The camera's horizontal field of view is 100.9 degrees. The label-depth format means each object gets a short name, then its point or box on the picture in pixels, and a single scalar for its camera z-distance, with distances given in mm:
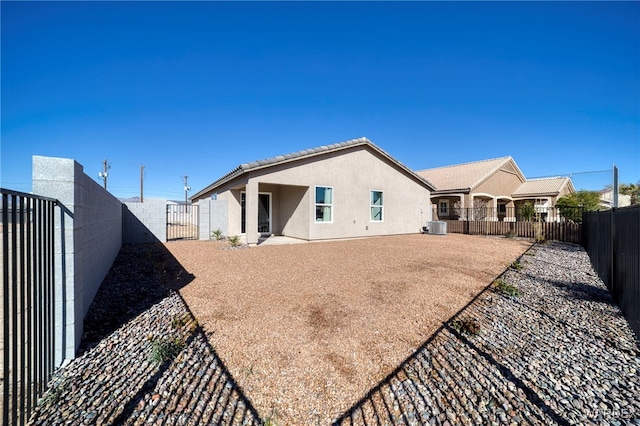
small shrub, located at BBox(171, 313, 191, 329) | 3571
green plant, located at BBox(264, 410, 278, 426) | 2012
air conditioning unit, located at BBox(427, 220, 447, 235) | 16456
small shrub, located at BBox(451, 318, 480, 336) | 3507
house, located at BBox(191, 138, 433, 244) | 11331
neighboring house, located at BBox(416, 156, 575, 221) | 20578
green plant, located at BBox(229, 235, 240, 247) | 10512
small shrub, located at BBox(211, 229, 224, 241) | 12742
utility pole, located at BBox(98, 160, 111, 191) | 27281
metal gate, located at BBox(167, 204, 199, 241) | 13348
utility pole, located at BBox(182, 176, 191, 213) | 38203
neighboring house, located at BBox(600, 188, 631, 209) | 16622
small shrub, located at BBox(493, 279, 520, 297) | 5124
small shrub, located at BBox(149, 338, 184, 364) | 2777
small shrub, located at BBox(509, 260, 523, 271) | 7275
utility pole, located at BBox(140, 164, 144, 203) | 31022
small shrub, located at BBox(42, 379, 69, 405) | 2211
